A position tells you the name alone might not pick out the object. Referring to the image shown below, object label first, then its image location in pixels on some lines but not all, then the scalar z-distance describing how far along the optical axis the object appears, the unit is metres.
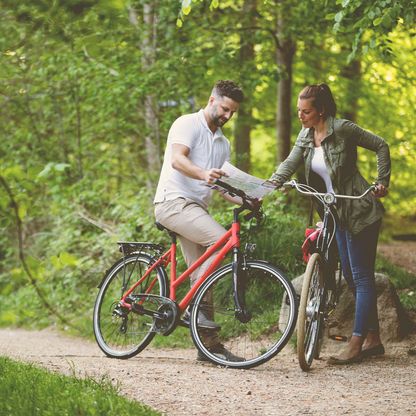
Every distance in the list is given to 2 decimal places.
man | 11.80
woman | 11.56
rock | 13.55
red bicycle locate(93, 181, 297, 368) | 11.62
